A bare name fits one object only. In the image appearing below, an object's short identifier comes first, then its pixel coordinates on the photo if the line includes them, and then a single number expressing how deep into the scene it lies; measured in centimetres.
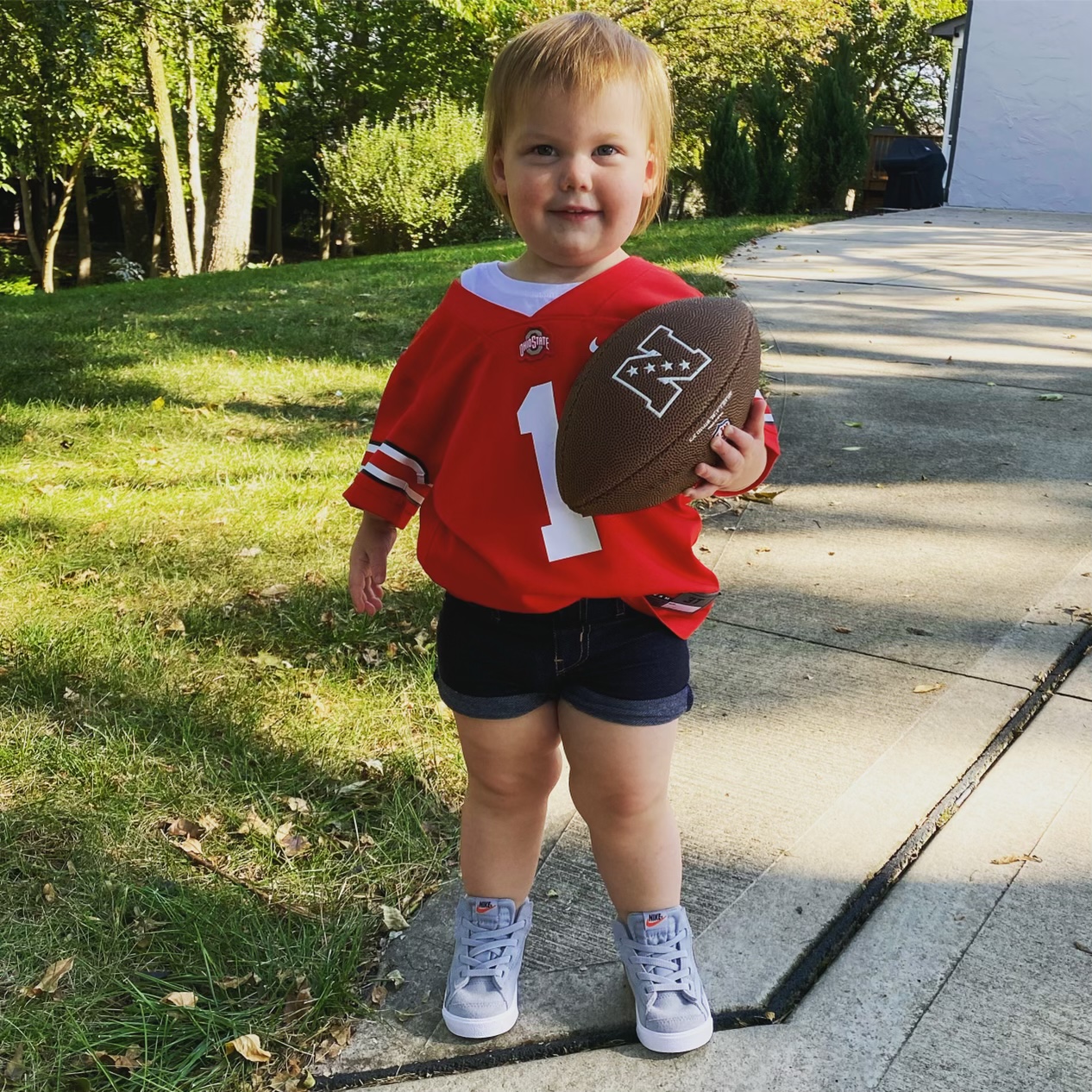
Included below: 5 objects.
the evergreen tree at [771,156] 1639
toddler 182
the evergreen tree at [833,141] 1661
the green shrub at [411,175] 1753
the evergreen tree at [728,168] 1634
